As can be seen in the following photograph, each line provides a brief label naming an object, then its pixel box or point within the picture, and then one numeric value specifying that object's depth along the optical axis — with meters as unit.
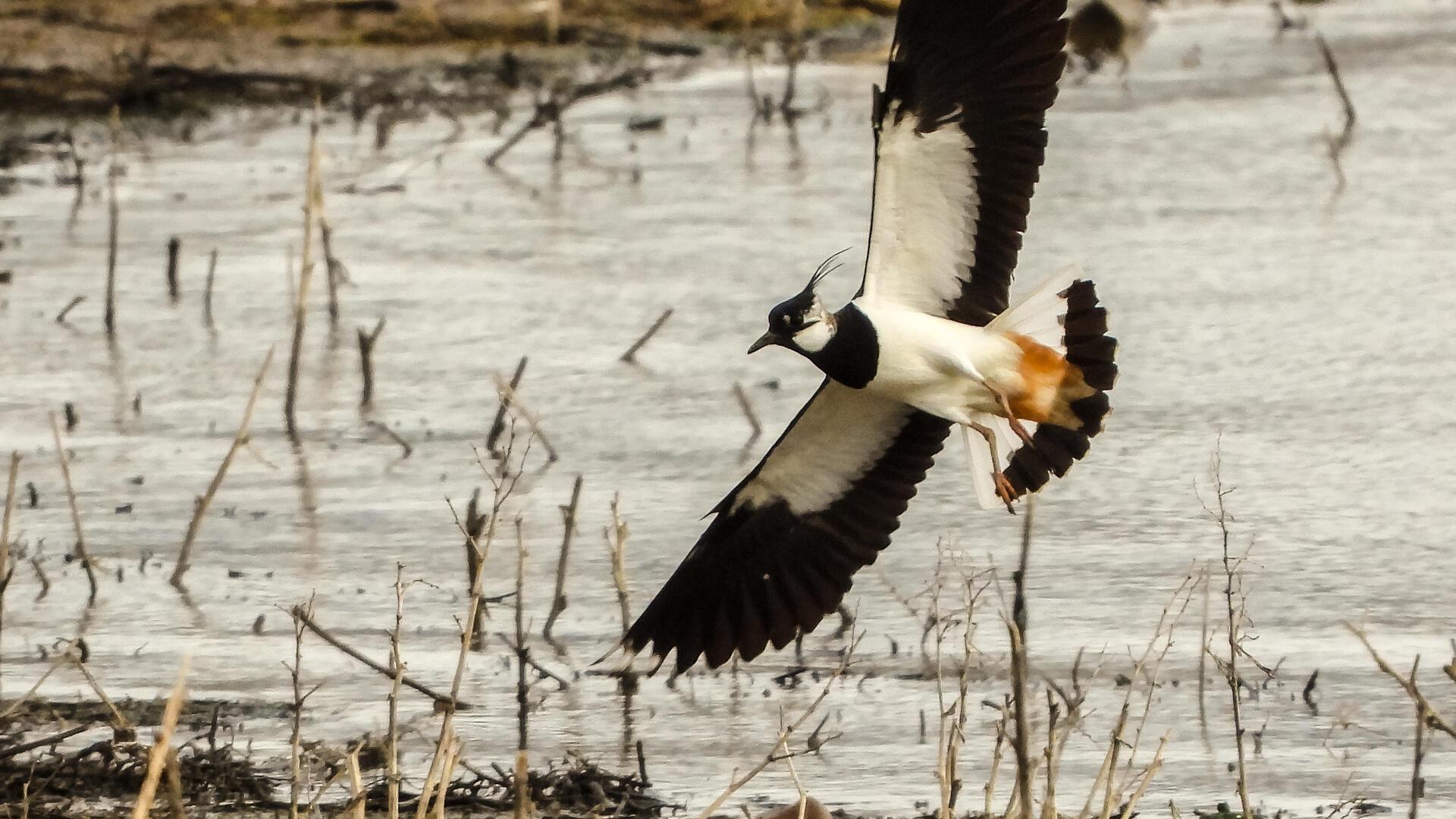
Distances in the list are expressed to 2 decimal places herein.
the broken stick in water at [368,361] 15.51
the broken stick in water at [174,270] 18.37
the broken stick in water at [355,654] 8.76
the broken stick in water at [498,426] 14.20
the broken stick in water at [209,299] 17.91
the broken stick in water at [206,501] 12.19
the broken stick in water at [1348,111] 22.78
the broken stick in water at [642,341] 16.23
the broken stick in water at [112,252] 17.03
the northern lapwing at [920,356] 10.76
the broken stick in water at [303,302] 14.48
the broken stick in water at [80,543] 12.17
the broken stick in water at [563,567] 11.27
